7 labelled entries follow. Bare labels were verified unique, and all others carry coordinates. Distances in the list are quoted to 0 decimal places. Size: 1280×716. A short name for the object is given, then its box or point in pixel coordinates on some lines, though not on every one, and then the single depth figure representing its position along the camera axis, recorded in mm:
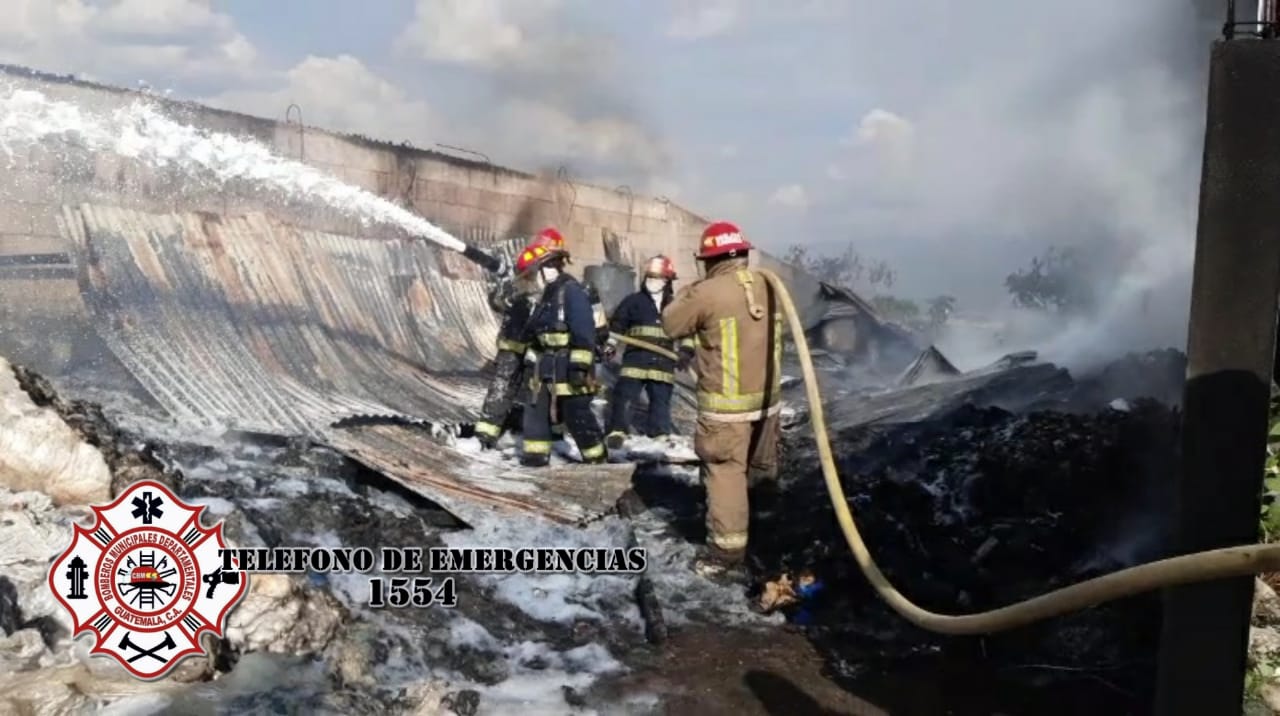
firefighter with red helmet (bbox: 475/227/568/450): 6836
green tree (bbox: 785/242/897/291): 20044
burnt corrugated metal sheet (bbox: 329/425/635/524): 5238
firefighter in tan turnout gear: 4871
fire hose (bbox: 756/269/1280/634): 1895
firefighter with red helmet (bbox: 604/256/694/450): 7664
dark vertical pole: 2533
